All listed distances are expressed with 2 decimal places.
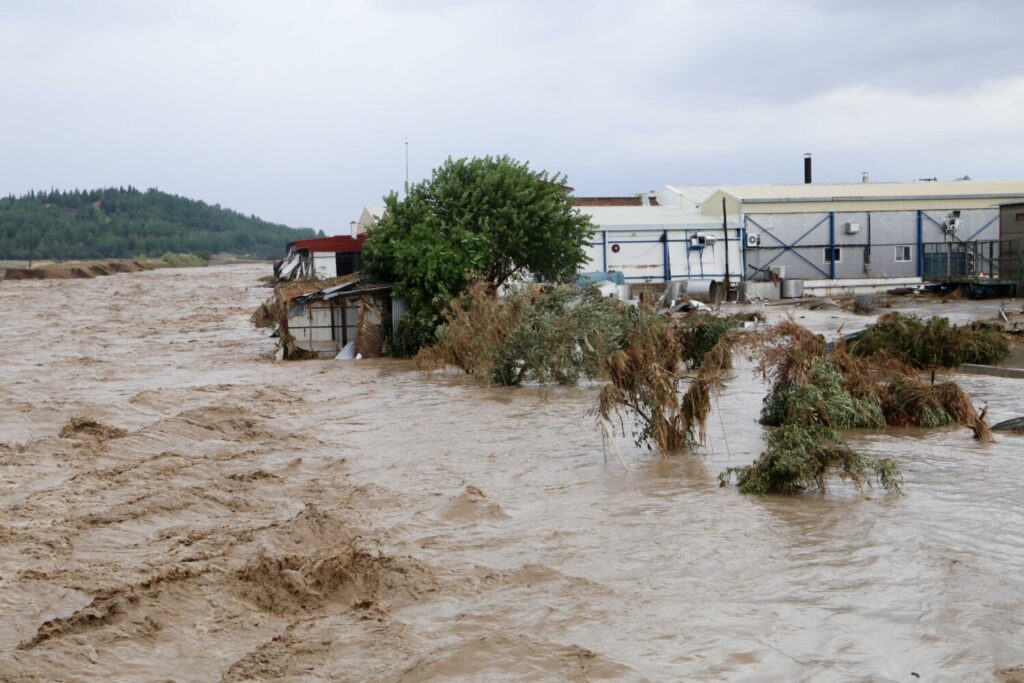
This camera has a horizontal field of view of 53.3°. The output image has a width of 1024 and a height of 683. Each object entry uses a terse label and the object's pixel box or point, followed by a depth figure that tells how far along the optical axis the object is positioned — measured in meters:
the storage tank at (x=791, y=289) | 43.84
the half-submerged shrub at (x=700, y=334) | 20.28
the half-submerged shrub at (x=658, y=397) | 11.70
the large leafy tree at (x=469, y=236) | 24.27
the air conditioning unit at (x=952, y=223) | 47.41
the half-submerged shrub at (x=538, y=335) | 18.64
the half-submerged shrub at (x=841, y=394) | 12.60
